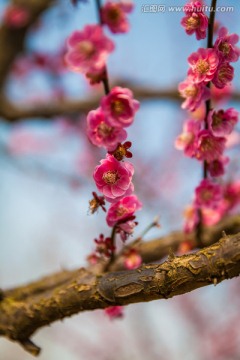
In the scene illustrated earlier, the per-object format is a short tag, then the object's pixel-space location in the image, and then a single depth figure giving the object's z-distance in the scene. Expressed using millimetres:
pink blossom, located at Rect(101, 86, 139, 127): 512
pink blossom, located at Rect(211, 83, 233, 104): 914
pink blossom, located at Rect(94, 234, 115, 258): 593
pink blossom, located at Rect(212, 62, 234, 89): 528
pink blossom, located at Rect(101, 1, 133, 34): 552
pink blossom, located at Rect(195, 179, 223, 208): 620
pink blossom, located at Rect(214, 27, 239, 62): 522
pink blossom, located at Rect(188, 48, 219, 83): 521
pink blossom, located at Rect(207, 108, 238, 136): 563
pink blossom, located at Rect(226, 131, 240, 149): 659
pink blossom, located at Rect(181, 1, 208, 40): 524
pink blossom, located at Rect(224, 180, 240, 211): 745
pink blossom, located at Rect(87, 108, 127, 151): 516
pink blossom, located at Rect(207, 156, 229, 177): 600
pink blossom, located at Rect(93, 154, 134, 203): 519
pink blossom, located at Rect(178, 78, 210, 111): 540
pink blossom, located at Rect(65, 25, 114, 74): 520
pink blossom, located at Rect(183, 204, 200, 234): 666
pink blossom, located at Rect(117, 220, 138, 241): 558
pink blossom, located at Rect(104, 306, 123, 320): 615
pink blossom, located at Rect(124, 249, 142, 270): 626
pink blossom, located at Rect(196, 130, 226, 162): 566
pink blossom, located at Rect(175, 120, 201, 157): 580
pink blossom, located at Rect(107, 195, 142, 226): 551
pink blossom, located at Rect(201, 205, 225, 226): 680
